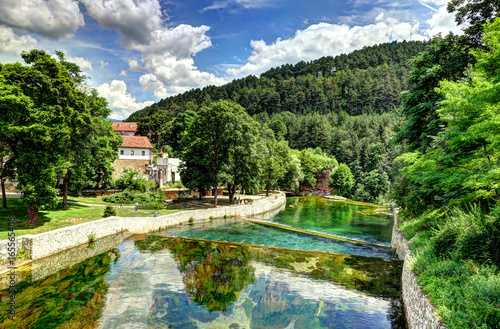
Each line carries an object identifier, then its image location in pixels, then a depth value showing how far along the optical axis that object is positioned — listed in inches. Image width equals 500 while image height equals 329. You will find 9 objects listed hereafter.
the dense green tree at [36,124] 659.4
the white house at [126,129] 3174.2
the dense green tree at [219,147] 1305.4
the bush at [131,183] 1488.7
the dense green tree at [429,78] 762.2
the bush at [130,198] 1294.8
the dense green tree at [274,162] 2026.3
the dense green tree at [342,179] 2536.9
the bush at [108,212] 888.3
